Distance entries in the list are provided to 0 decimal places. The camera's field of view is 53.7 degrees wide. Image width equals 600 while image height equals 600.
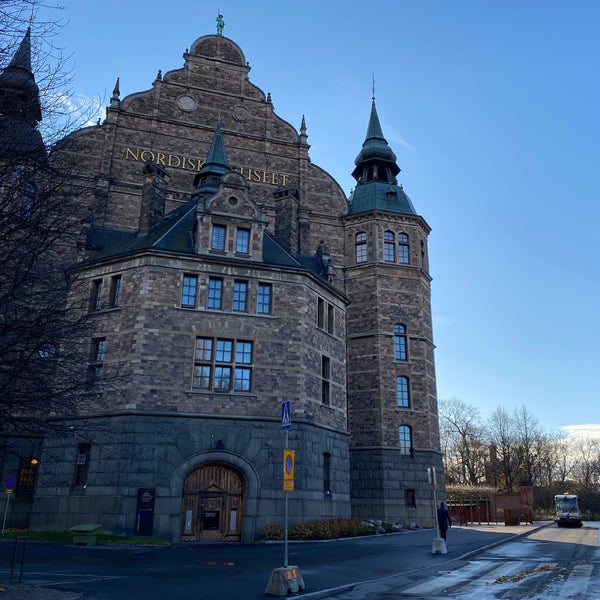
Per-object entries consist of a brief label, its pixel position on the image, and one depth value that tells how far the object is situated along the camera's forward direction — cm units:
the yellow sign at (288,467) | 1196
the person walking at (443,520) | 2009
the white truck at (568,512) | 4375
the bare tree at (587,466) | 8788
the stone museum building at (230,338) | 2319
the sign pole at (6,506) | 2436
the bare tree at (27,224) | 1023
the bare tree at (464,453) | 6819
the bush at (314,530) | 2300
